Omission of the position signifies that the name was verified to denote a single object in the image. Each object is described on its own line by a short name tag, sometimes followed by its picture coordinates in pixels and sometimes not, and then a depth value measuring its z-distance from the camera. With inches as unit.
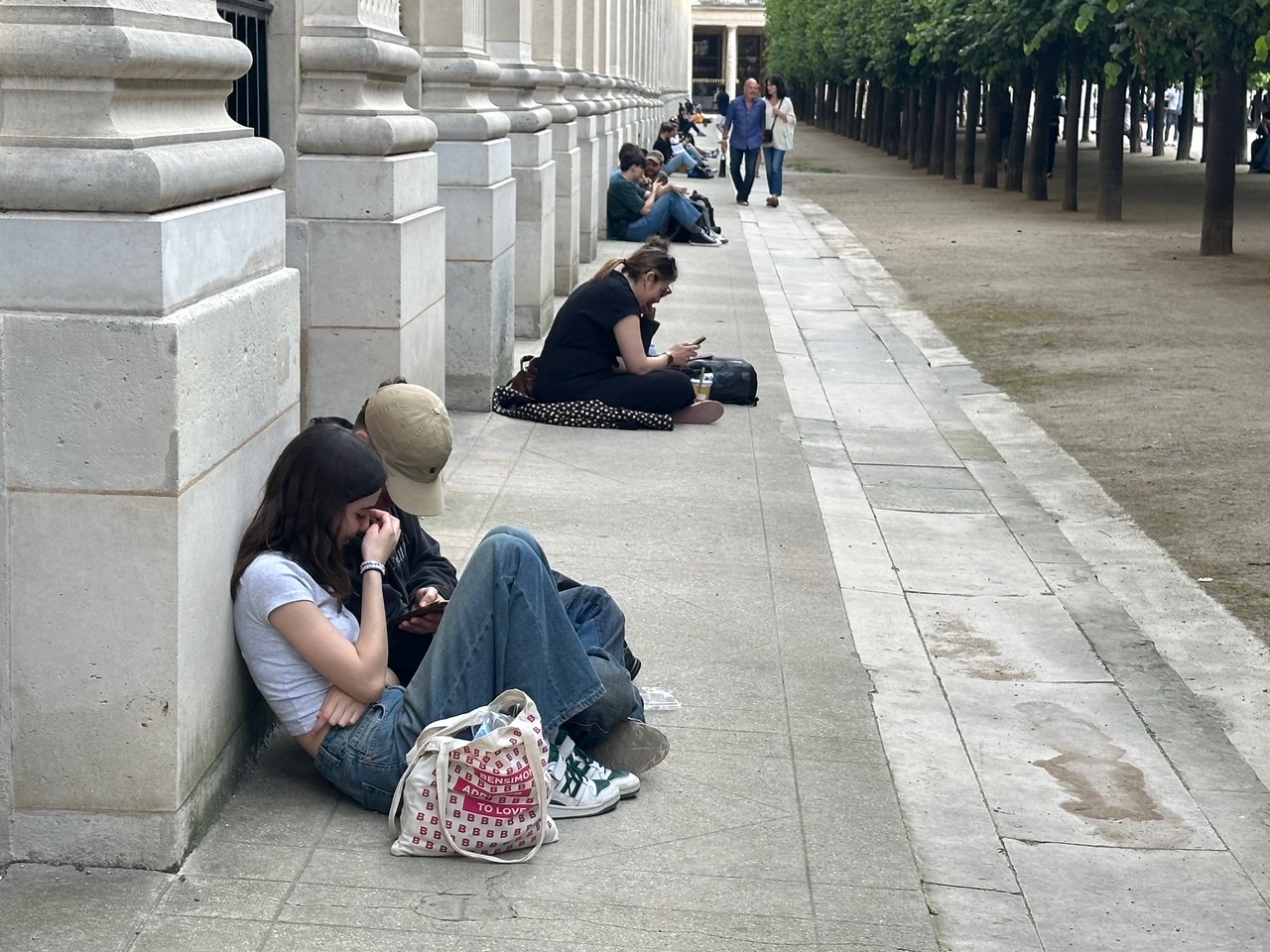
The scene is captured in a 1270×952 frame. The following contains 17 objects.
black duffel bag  417.4
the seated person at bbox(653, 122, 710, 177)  1349.7
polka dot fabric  375.6
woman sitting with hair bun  360.5
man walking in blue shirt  1097.4
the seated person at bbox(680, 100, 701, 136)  1764.3
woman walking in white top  1107.9
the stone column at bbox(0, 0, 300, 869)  141.7
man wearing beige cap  175.8
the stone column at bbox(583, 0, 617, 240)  804.0
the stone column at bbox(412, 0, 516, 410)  391.5
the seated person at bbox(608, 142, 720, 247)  821.9
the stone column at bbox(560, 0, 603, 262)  696.4
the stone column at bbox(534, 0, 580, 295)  620.4
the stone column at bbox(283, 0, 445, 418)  292.7
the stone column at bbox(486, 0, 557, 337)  489.7
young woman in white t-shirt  160.1
